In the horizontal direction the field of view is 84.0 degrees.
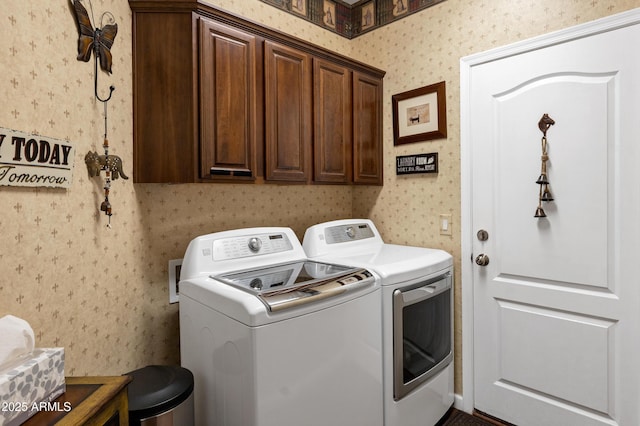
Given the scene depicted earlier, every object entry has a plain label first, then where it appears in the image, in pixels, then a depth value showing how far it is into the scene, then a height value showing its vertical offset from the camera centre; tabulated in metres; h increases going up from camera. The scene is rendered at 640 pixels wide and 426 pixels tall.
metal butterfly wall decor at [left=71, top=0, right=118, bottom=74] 1.35 +0.67
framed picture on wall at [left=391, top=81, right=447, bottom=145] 2.27 +0.59
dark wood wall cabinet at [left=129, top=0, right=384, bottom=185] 1.59 +0.53
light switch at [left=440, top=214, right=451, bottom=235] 2.26 -0.14
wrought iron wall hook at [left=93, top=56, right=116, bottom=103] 1.44 +0.51
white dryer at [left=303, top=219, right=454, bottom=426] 1.70 -0.59
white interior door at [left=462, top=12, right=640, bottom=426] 1.67 -0.14
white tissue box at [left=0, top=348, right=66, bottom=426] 0.80 -0.44
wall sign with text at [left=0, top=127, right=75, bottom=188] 1.09 +0.15
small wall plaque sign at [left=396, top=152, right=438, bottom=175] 2.31 +0.27
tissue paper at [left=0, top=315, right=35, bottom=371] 0.89 -0.35
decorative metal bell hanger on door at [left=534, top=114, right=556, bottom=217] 1.85 +0.15
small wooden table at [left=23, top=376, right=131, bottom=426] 0.86 -0.52
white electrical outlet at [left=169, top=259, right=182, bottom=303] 1.85 -0.38
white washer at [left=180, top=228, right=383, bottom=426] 1.25 -0.53
